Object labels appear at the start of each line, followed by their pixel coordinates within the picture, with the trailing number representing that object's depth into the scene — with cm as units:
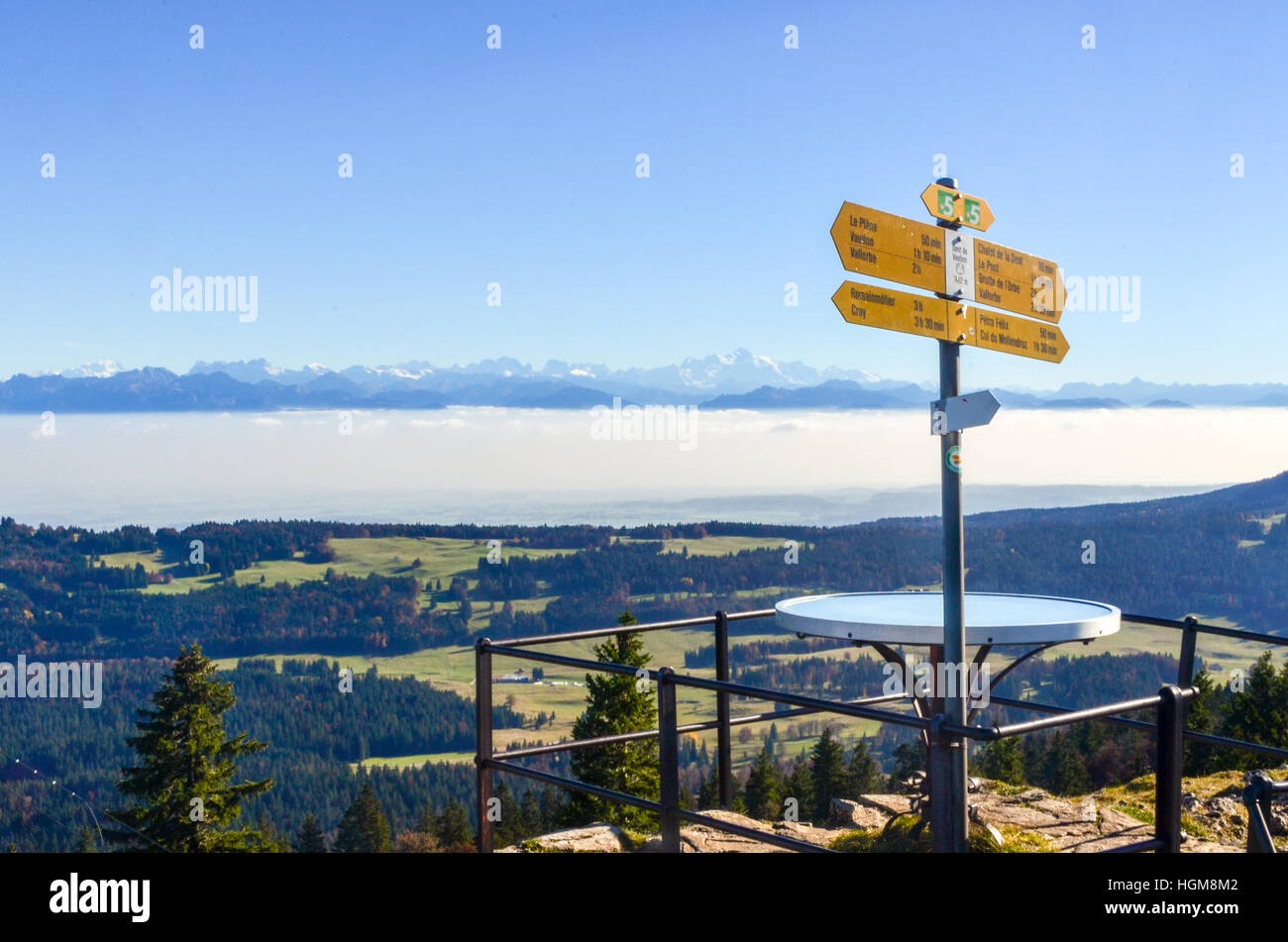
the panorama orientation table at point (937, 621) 575
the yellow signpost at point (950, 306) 412
